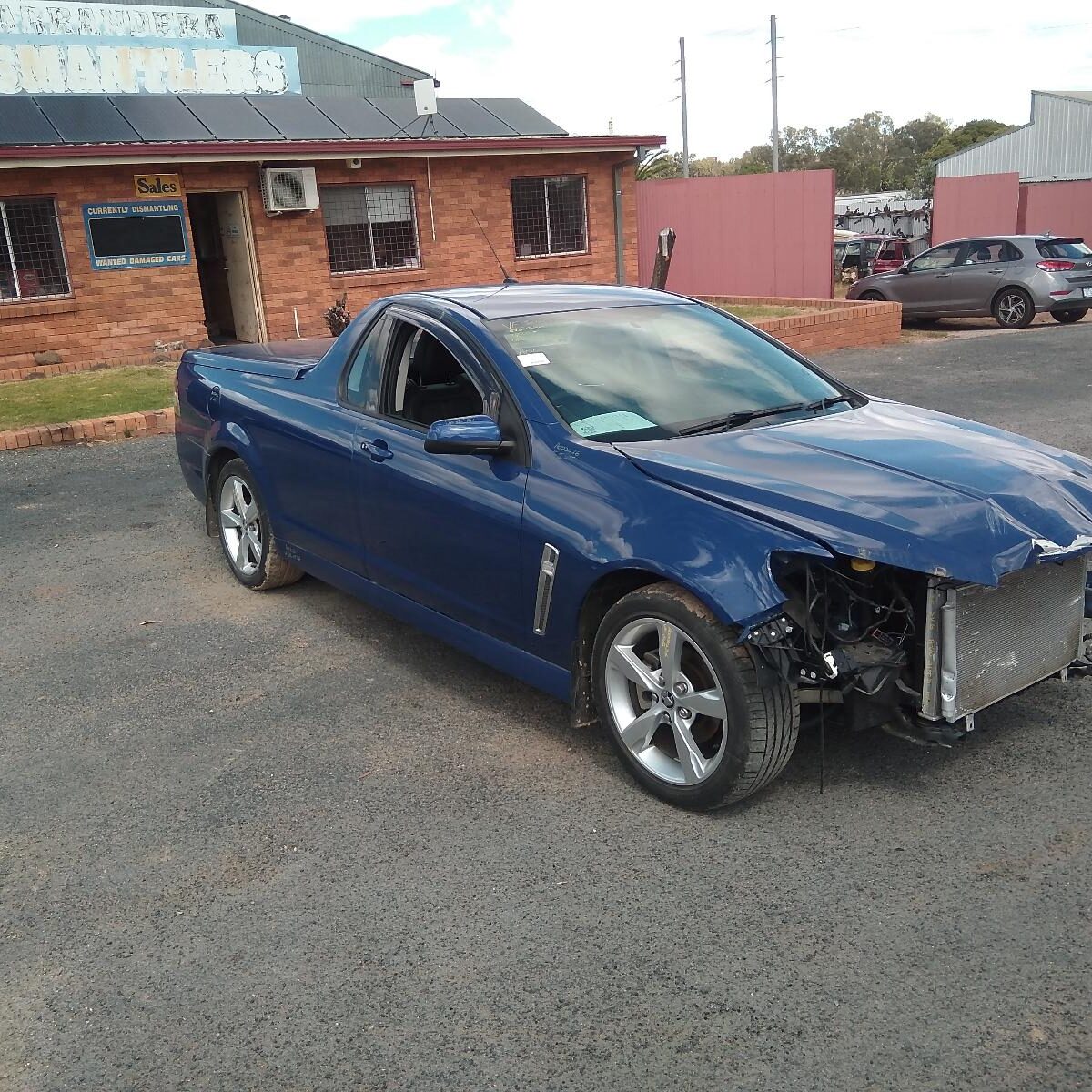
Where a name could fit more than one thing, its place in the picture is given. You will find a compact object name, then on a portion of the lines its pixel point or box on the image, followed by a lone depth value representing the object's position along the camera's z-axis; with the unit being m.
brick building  15.16
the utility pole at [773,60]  46.75
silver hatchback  18.20
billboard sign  19.11
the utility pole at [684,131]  45.97
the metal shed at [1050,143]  51.34
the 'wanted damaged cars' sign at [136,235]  15.46
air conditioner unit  16.56
